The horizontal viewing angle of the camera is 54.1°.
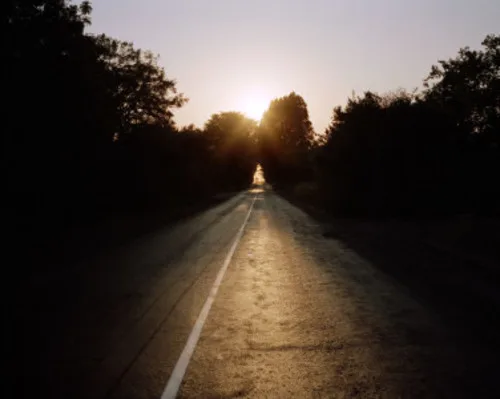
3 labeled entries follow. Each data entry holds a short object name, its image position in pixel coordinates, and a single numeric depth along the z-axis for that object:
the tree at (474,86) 38.66
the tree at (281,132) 98.38
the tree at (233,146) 104.38
